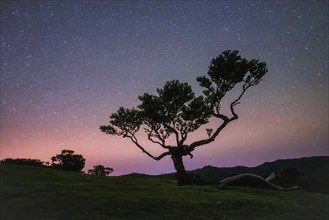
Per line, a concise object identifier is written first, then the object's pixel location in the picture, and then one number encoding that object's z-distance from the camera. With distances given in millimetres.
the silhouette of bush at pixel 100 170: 124438
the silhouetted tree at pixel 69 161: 90188
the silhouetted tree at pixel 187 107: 53344
